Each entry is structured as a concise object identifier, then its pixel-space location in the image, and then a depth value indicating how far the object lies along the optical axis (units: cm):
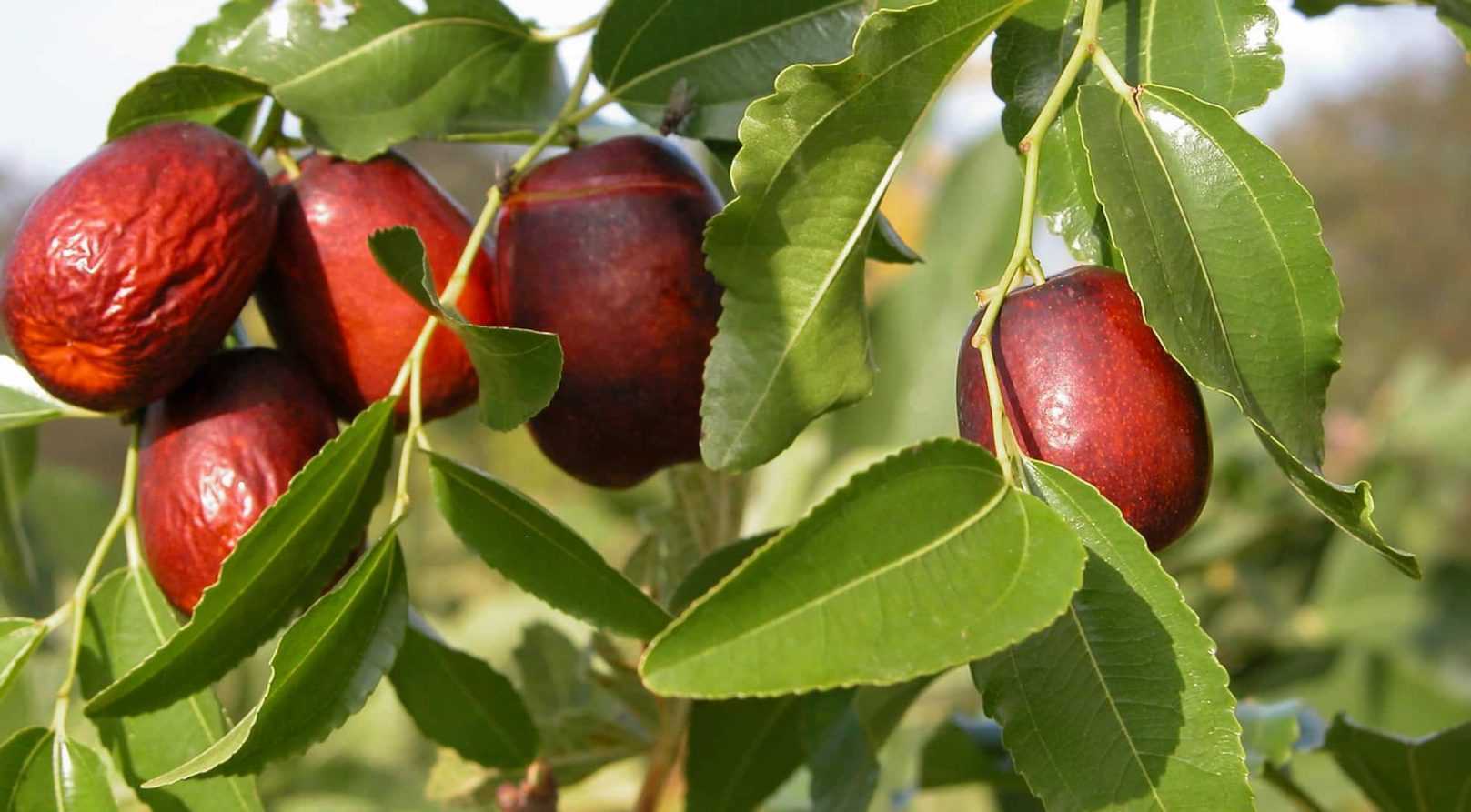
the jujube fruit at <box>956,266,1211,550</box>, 32
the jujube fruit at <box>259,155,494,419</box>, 35
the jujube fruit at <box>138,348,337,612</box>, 34
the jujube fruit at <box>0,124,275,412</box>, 34
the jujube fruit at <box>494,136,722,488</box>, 34
